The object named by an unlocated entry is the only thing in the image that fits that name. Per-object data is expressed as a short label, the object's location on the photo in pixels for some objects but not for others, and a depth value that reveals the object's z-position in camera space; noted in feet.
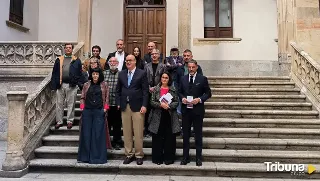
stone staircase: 17.83
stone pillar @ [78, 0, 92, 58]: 32.01
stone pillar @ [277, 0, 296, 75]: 31.60
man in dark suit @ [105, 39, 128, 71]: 22.02
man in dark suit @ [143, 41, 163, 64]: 21.27
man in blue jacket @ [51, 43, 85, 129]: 21.62
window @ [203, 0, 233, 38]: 42.16
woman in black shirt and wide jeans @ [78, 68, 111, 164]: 18.22
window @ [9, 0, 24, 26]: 37.81
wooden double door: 41.68
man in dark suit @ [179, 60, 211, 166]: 17.65
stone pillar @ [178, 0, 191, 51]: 31.24
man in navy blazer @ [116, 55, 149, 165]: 17.92
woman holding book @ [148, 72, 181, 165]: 17.79
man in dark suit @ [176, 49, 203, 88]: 20.66
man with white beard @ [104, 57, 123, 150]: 19.57
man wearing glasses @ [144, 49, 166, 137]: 19.45
